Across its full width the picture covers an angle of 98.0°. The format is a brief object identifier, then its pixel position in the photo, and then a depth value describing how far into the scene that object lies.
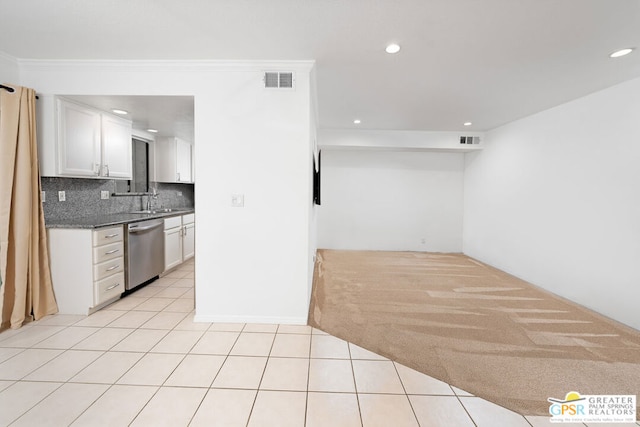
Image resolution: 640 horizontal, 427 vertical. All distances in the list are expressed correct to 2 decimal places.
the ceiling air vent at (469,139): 5.36
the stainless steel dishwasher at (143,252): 3.25
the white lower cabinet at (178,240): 4.01
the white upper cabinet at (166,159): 4.64
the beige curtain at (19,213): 2.45
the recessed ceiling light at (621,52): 2.33
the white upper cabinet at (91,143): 2.86
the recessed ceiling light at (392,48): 2.29
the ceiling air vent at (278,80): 2.60
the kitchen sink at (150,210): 4.23
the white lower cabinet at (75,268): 2.78
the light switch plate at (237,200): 2.67
